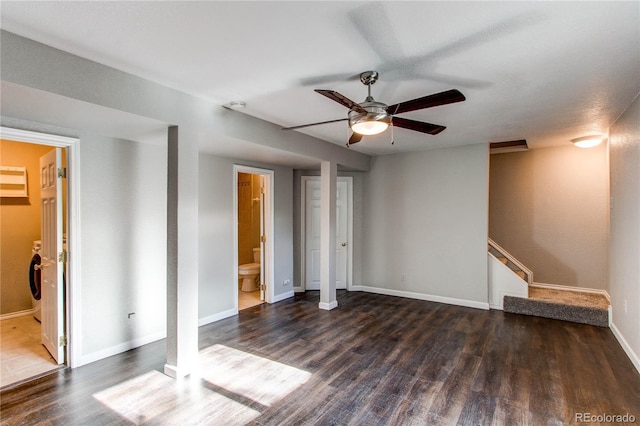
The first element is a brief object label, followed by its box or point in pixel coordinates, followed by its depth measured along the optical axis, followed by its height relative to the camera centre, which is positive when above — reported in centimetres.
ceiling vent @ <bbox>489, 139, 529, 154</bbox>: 493 +103
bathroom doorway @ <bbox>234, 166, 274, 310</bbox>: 516 -47
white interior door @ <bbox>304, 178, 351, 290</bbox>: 582 -41
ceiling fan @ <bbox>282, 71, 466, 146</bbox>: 221 +77
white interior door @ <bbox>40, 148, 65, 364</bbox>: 306 -45
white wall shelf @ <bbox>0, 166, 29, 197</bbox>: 434 +44
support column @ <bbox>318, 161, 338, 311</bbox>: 487 -38
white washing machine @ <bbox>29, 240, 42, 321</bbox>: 413 -88
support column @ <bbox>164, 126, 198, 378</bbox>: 282 -37
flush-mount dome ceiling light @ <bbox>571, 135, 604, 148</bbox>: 434 +97
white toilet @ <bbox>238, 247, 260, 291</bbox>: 568 -117
